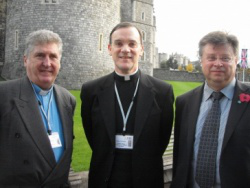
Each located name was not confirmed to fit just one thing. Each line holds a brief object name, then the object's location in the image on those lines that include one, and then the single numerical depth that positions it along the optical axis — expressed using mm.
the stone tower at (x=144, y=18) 23922
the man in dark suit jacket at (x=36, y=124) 2342
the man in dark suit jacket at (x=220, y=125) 2471
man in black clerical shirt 2832
